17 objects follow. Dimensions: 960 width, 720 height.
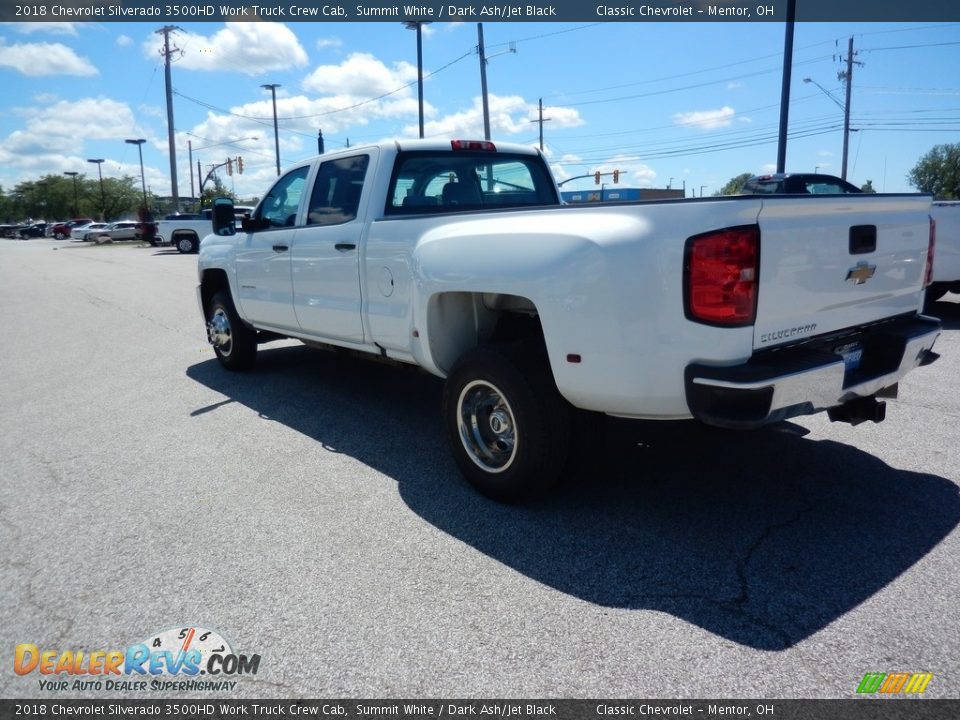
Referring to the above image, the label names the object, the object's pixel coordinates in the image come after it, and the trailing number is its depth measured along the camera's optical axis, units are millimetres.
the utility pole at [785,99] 18630
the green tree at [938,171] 61594
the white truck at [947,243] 8297
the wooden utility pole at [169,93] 45781
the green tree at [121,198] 100625
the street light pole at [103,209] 90688
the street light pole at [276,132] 53678
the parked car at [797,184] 11984
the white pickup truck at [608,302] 2953
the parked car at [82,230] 58438
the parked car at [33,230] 76188
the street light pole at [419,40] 31303
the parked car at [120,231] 50125
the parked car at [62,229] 68325
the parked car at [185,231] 31719
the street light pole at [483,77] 30047
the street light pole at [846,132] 43219
